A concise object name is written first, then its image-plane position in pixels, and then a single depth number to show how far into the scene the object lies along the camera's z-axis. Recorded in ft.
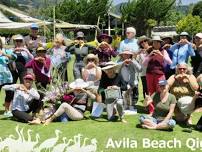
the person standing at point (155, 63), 33.94
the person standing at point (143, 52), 36.14
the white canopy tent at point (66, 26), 170.60
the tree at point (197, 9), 219.55
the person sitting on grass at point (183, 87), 30.53
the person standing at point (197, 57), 34.47
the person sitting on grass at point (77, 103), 30.89
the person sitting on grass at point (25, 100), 31.09
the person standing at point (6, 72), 33.53
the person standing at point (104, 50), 35.58
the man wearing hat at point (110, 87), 31.72
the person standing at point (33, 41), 37.78
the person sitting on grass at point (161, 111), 28.78
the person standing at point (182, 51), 34.27
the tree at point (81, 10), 217.36
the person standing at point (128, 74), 33.55
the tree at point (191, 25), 191.21
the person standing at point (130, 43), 35.55
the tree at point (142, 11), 219.00
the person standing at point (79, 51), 37.46
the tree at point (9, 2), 417.57
